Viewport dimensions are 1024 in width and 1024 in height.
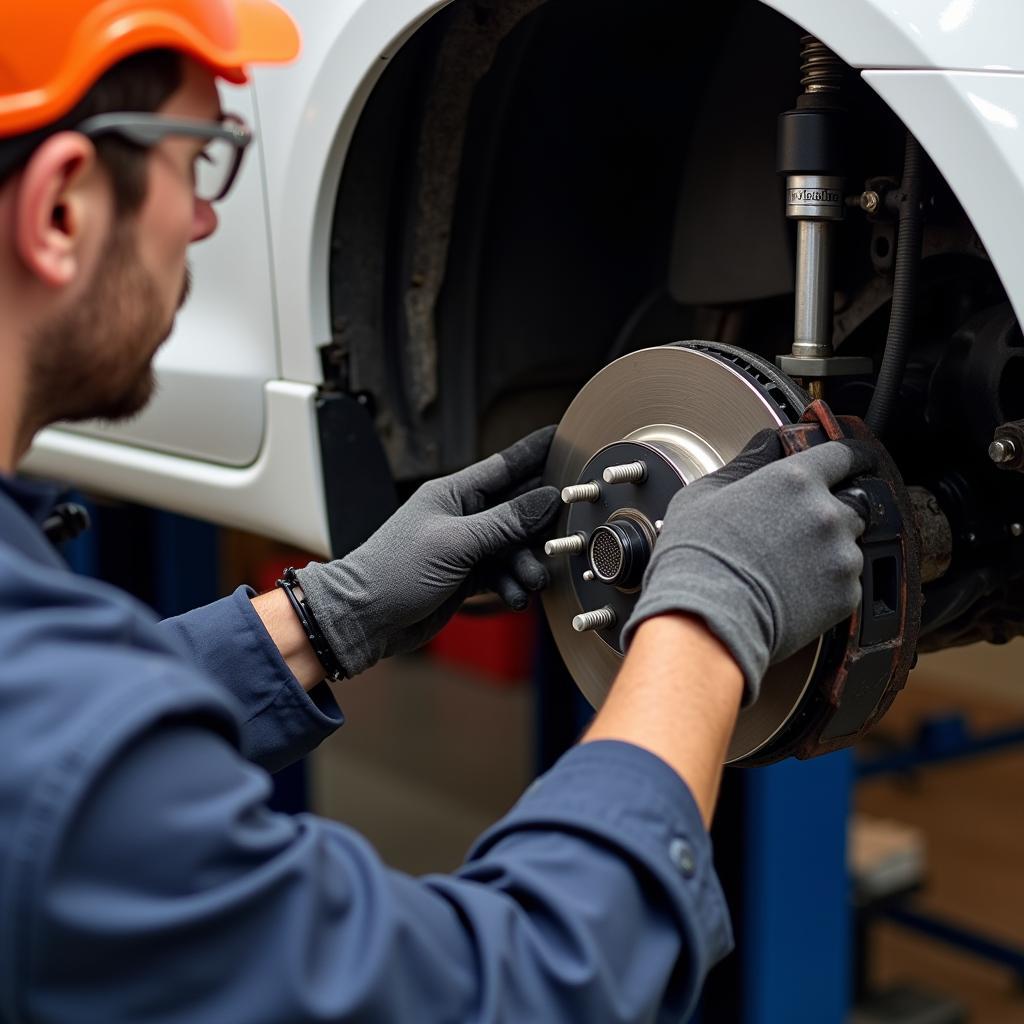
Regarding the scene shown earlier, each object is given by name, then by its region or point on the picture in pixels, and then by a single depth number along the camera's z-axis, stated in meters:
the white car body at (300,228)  0.70
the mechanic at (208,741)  0.51
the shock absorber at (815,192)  0.84
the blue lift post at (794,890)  1.70
